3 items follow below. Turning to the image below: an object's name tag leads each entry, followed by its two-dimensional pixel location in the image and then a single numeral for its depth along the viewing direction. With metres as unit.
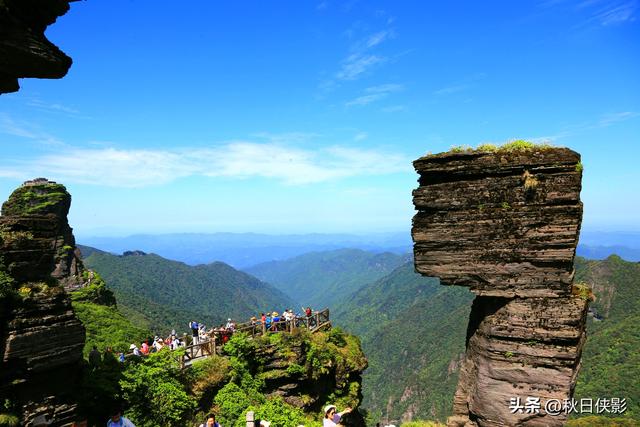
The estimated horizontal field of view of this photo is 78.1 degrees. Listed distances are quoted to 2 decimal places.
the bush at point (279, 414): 15.83
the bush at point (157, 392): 13.47
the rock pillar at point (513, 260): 9.33
